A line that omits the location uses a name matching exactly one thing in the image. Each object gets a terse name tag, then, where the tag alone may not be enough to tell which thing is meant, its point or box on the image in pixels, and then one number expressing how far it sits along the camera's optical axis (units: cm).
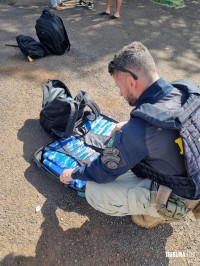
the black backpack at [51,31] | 406
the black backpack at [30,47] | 409
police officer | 175
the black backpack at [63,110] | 284
